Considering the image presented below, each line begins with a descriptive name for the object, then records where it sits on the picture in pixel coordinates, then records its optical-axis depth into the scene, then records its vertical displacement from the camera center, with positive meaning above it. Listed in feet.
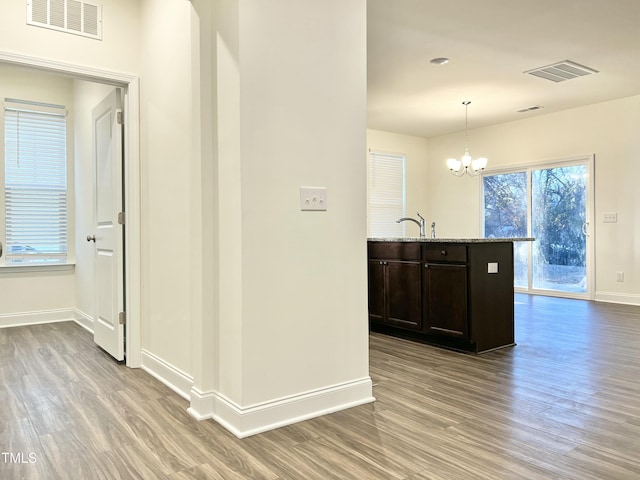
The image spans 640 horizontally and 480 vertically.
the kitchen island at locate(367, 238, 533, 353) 11.72 -1.52
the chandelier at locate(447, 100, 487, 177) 20.99 +3.40
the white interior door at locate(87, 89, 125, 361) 11.16 +0.17
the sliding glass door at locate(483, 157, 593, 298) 21.76 +0.68
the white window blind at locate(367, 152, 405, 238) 27.07 +2.46
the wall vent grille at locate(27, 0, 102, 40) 9.89 +4.85
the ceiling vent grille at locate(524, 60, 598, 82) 16.02 +5.84
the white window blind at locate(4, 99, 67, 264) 16.30 +1.93
